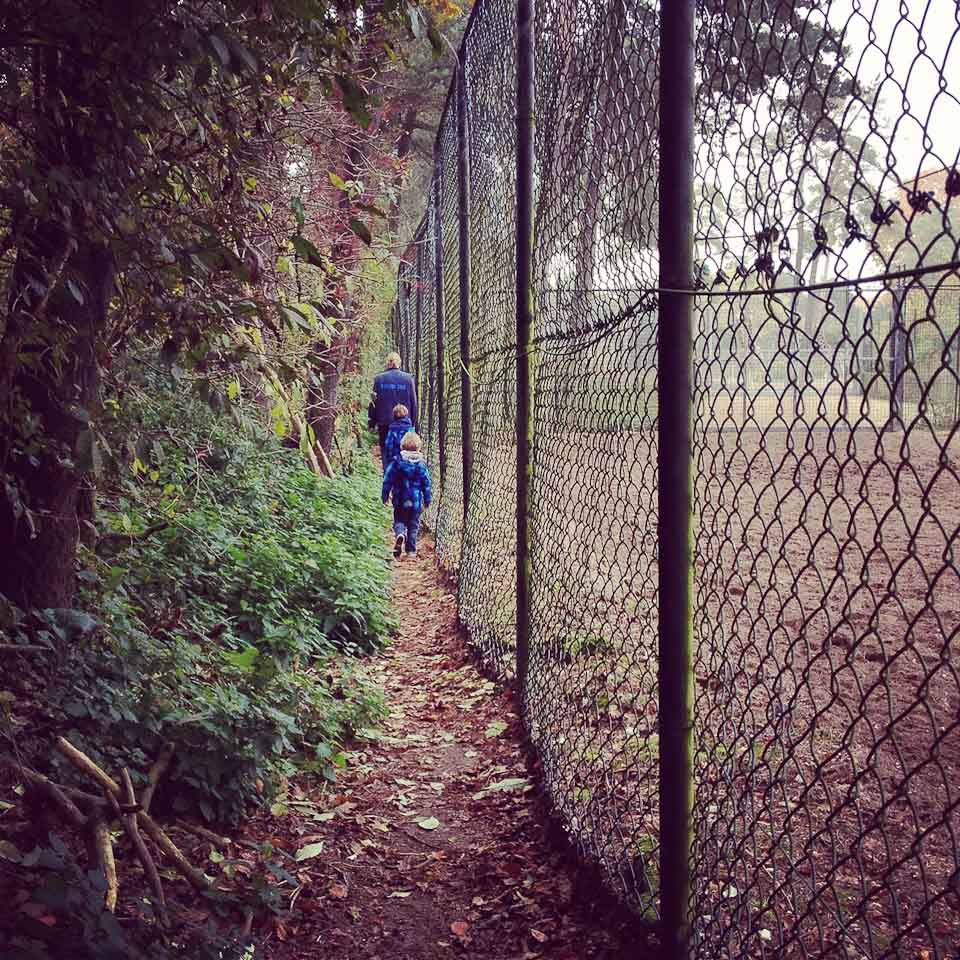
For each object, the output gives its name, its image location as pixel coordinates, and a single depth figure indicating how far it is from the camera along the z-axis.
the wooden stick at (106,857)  2.66
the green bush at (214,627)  3.58
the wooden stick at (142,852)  2.63
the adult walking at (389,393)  11.48
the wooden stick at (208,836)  3.41
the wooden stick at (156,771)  3.37
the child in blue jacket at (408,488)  9.33
